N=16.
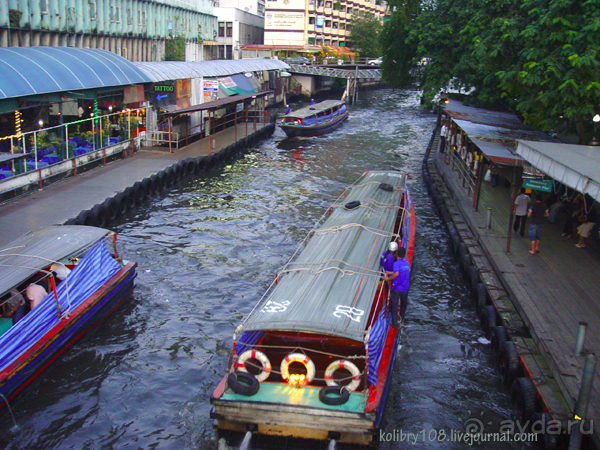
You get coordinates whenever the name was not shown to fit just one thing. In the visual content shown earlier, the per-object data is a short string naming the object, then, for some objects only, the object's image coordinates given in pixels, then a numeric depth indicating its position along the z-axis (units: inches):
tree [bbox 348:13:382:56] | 3714.6
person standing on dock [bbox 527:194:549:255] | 561.6
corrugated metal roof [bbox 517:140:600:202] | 415.8
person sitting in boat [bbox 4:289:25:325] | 417.1
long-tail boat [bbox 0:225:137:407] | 386.9
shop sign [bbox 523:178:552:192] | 588.1
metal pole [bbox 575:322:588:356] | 371.9
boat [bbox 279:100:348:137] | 1576.0
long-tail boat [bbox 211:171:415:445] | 320.2
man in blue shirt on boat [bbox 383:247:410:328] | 420.5
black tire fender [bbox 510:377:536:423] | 363.3
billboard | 3503.9
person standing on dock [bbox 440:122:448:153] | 1222.6
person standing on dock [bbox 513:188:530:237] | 634.2
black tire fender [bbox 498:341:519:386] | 404.2
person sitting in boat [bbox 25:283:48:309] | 426.0
